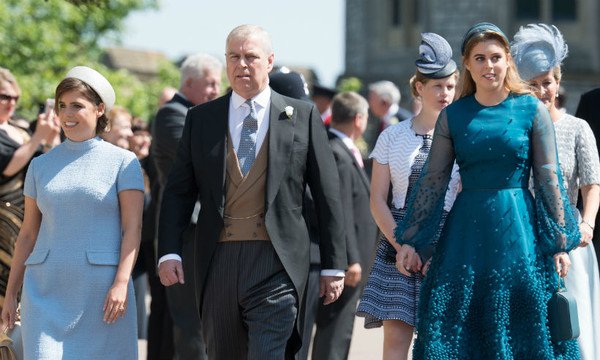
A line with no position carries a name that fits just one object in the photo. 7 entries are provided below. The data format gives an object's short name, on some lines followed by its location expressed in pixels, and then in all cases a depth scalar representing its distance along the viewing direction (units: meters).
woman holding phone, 17.81
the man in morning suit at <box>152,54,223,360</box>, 19.00
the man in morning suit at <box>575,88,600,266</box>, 17.81
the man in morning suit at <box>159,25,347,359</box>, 14.23
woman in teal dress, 13.60
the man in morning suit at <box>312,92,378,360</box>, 19.03
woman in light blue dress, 14.00
